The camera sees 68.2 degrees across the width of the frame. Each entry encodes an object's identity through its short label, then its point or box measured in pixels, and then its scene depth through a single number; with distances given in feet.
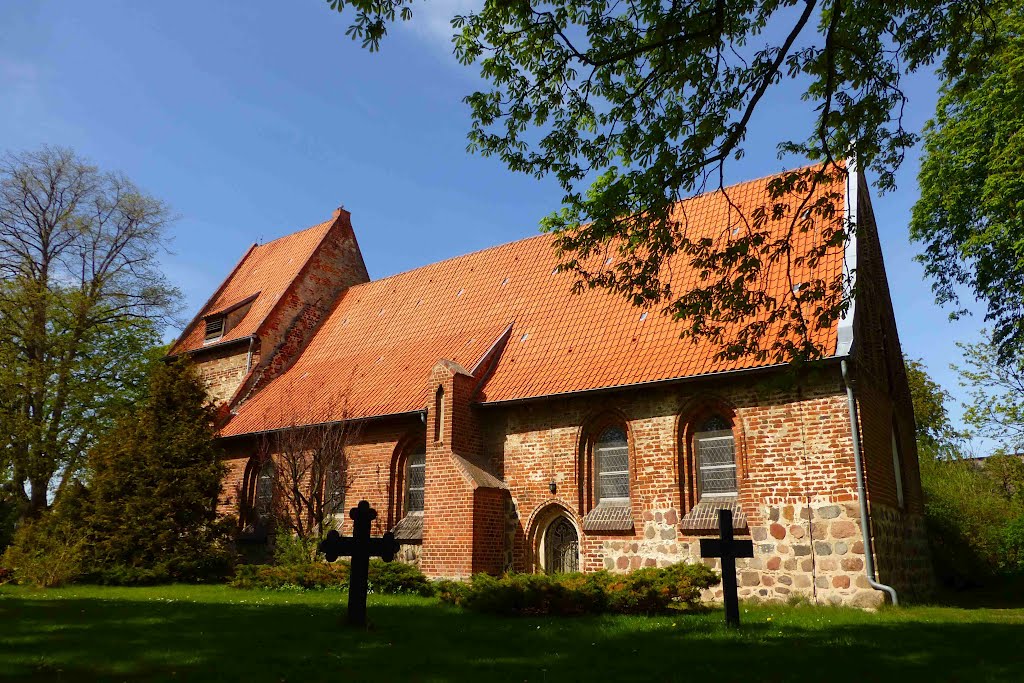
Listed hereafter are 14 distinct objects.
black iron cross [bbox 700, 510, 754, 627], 31.76
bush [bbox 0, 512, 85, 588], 51.70
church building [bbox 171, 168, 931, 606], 41.78
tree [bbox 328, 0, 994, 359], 27.12
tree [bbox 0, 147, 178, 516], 76.28
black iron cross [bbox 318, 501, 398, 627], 31.45
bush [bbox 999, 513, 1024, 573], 71.92
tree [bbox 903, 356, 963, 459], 116.98
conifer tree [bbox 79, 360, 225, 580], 57.36
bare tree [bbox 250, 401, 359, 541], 58.18
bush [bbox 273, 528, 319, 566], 55.31
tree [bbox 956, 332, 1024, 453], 87.04
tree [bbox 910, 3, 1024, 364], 56.70
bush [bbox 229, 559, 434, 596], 48.62
